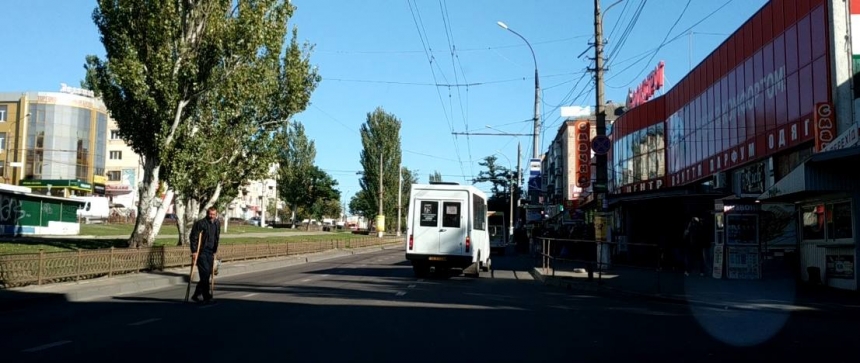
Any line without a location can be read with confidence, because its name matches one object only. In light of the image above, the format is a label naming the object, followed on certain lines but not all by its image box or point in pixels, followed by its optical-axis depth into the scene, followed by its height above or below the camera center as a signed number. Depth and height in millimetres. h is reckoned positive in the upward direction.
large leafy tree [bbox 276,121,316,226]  84494 +7105
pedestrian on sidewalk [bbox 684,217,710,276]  19875 -176
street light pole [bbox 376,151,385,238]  66812 +307
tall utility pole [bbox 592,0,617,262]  21375 +3772
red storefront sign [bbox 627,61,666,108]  42875 +9195
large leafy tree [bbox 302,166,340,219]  92400 +4941
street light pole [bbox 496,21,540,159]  37500 +5956
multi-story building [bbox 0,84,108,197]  83125 +10637
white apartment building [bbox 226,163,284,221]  133125 +4367
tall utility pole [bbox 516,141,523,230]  54147 +4684
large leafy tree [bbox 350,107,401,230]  74750 +8140
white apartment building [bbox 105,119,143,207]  100312 +8227
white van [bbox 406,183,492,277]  21109 +90
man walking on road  13359 -381
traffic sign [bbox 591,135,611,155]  20859 +2540
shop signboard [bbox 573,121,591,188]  35312 +4181
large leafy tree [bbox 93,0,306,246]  24094 +5621
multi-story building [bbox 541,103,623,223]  76625 +8002
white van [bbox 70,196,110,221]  71812 +1580
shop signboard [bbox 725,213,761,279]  17859 -363
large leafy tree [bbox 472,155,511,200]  90000 +6869
